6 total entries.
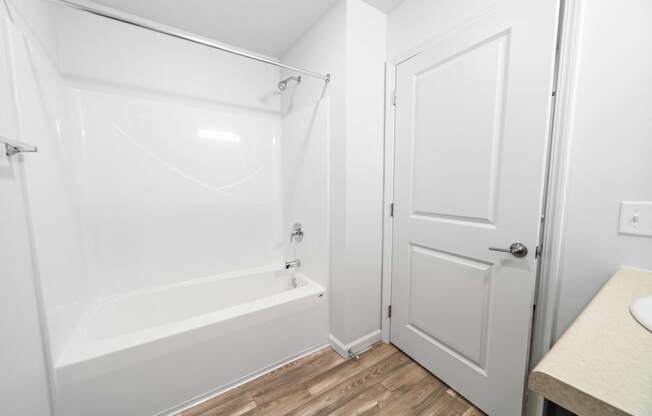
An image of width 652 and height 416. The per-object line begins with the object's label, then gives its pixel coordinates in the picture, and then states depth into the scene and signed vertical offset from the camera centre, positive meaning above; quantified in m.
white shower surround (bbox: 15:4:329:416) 1.25 -0.28
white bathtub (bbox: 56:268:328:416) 1.15 -0.94
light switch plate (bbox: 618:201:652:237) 0.83 -0.12
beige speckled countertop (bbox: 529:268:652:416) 0.38 -0.33
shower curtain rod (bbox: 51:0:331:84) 1.06 +0.76
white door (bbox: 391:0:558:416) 1.05 -0.04
